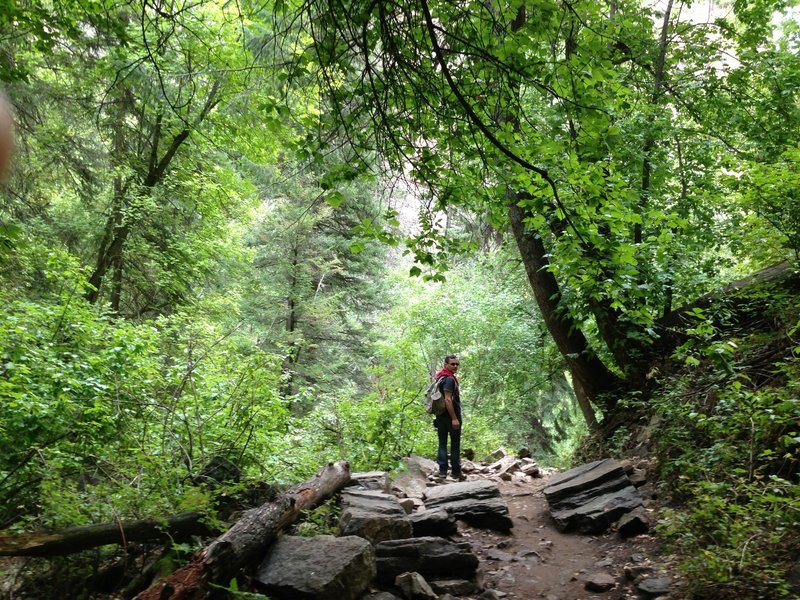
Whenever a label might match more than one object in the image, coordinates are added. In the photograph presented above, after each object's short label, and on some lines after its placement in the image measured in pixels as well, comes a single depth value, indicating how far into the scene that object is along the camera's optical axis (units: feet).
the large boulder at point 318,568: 13.83
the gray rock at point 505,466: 34.63
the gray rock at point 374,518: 18.03
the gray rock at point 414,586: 15.25
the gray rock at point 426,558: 16.58
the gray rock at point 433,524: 19.81
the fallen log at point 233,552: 12.70
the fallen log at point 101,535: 12.96
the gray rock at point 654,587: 14.23
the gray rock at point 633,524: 18.90
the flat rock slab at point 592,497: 20.63
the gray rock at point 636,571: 15.80
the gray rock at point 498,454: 41.10
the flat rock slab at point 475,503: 22.52
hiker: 28.99
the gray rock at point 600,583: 15.96
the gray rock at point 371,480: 23.25
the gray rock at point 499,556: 19.57
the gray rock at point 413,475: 26.08
